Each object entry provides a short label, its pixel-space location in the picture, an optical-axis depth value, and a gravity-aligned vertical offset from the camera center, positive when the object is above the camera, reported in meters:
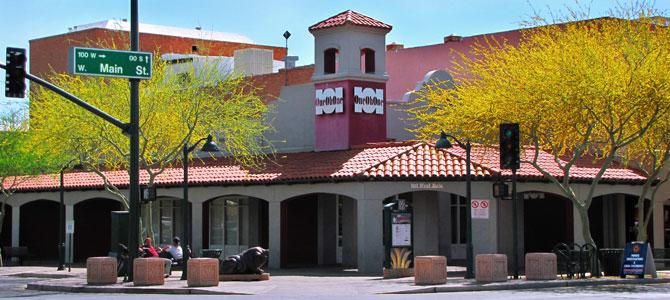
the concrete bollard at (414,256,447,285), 28.72 -1.11
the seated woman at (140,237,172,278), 33.31 -0.78
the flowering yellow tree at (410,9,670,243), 30.08 +3.47
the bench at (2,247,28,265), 45.69 -1.00
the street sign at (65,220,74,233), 38.74 -0.03
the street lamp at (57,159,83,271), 39.96 -0.19
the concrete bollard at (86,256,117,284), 30.45 -1.14
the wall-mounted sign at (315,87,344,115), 38.72 +4.10
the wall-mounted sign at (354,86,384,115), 38.66 +4.10
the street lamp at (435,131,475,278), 31.06 +0.12
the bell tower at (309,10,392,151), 38.69 +4.73
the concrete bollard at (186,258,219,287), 29.05 -1.13
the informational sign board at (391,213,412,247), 33.34 -0.15
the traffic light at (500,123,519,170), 30.03 +2.01
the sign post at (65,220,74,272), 38.75 -0.19
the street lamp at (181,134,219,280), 30.59 +0.47
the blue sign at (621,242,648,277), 30.25 -0.91
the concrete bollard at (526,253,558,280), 29.88 -1.09
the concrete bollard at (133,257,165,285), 29.55 -1.14
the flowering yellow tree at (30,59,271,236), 36.12 +3.41
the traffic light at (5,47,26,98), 25.30 +3.26
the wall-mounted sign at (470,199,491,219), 31.47 +0.39
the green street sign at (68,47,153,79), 27.05 +3.84
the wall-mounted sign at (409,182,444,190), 35.09 +1.13
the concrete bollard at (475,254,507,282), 29.19 -1.08
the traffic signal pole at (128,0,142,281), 29.39 +2.06
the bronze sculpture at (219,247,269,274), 31.55 -1.02
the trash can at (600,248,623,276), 31.69 -1.02
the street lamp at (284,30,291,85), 51.12 +7.68
